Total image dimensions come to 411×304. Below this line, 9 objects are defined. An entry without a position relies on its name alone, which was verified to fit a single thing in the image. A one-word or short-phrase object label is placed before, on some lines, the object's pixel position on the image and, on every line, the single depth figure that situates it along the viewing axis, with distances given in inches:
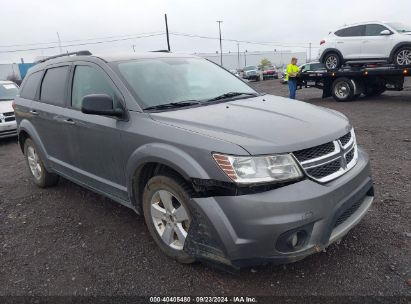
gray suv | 94.1
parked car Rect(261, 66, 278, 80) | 1525.5
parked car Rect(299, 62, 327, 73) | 570.7
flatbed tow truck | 490.3
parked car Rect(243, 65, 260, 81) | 1433.3
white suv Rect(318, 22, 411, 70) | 479.8
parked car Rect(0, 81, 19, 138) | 354.6
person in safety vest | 573.9
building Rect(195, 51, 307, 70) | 3507.1
